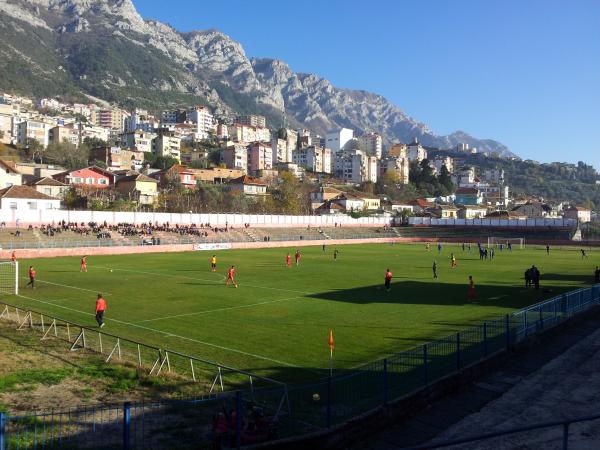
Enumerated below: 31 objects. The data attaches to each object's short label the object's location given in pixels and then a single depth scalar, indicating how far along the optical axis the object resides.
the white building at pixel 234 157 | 190.62
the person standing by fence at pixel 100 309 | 21.48
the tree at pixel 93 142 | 173.88
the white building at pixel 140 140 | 190.12
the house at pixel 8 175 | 94.06
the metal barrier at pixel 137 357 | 15.05
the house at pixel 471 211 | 171.88
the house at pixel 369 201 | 155.88
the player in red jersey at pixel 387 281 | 33.84
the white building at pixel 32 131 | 168.12
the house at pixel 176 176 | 132.62
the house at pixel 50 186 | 96.38
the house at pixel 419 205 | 167.88
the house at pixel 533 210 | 178.00
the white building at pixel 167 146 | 190.00
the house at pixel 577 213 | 178.75
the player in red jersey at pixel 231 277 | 36.22
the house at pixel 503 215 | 149.12
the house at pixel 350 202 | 148.50
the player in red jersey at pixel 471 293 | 30.41
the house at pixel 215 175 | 154.25
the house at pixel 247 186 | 136.38
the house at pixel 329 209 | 143.07
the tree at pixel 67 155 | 141.00
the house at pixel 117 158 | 154.12
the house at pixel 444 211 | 159.38
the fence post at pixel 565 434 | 8.49
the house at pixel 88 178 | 110.62
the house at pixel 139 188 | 112.56
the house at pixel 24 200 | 75.44
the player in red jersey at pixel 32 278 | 33.28
